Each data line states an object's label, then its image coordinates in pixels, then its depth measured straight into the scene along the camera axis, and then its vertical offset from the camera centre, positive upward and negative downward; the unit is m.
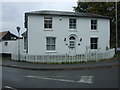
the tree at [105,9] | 23.77 +7.23
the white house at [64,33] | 13.48 +1.23
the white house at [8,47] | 18.54 -0.63
